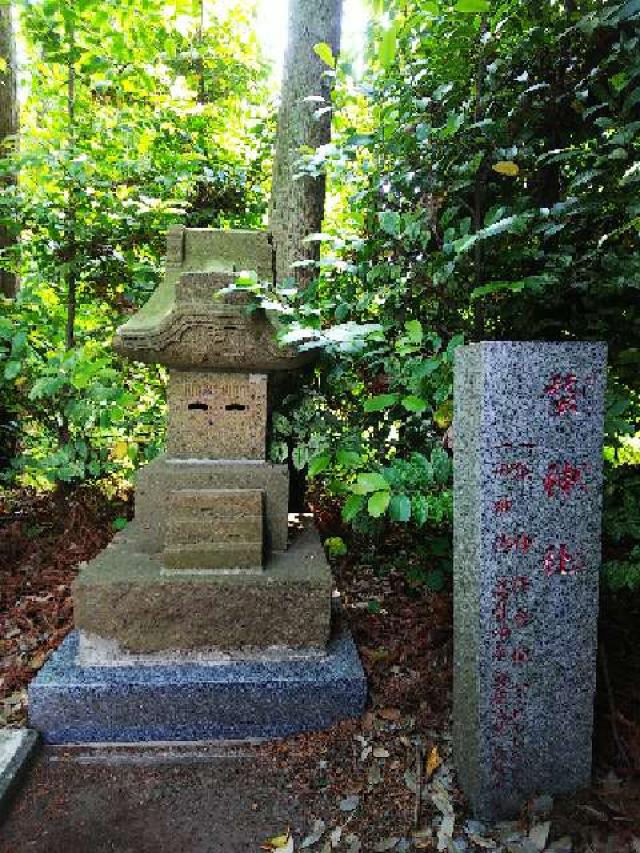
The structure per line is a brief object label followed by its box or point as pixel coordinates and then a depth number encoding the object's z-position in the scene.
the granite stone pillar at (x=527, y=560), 2.12
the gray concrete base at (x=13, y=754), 2.58
